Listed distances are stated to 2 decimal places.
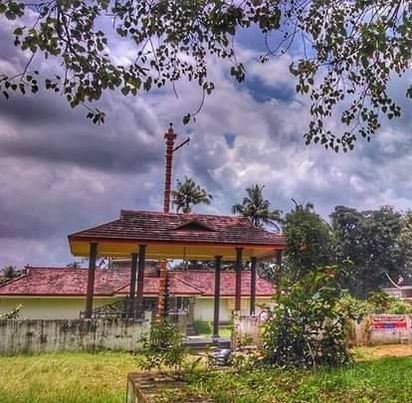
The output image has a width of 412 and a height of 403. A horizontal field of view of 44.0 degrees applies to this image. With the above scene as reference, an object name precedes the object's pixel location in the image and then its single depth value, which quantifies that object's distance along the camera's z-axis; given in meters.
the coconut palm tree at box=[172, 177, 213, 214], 40.41
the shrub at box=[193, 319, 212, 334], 27.40
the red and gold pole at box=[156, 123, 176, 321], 18.02
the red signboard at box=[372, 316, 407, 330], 16.27
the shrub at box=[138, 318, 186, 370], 7.75
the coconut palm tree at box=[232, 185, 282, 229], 41.28
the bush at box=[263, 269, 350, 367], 8.60
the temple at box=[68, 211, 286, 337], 17.55
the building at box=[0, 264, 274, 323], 25.88
